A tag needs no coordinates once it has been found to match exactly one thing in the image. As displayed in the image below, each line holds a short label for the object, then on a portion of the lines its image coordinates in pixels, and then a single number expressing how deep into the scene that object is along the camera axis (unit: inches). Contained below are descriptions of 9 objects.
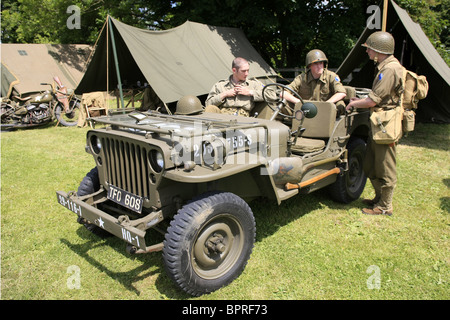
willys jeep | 105.6
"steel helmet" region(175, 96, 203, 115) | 156.5
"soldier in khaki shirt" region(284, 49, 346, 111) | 180.0
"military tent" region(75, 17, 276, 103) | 307.6
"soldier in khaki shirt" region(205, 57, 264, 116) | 184.7
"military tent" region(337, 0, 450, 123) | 303.4
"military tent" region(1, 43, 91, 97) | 557.2
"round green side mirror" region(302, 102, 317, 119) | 149.8
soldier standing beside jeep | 157.9
